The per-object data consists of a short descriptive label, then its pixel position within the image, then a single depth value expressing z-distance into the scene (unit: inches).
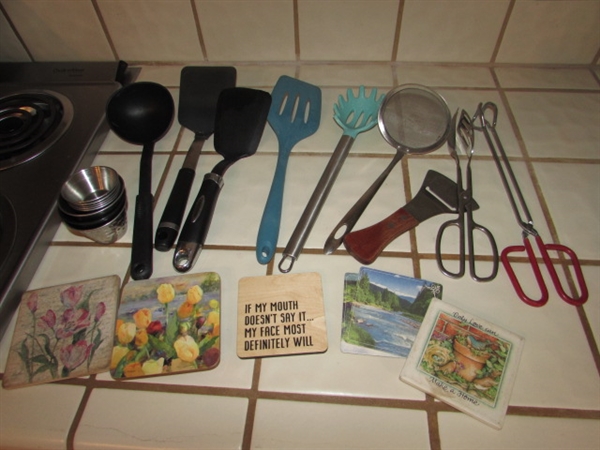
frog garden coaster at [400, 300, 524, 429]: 15.8
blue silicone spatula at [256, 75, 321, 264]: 19.9
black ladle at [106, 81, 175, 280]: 24.0
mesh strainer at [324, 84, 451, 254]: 23.5
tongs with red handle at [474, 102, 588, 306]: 18.1
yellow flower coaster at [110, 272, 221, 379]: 16.8
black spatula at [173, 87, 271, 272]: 19.3
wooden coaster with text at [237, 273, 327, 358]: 17.2
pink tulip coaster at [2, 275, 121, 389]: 16.9
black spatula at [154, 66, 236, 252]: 19.9
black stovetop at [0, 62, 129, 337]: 19.5
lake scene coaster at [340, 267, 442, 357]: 17.4
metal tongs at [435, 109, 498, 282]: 19.1
